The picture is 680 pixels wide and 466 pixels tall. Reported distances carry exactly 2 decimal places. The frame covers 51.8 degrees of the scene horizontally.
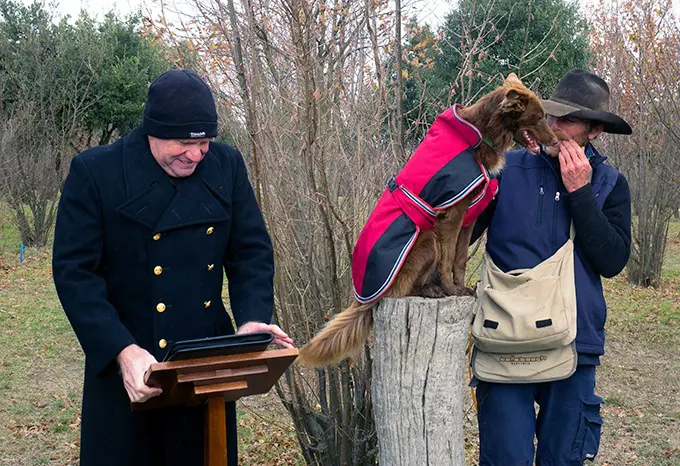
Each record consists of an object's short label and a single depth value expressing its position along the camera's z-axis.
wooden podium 2.17
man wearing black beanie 2.51
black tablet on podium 2.10
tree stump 2.95
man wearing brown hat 3.21
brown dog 3.19
